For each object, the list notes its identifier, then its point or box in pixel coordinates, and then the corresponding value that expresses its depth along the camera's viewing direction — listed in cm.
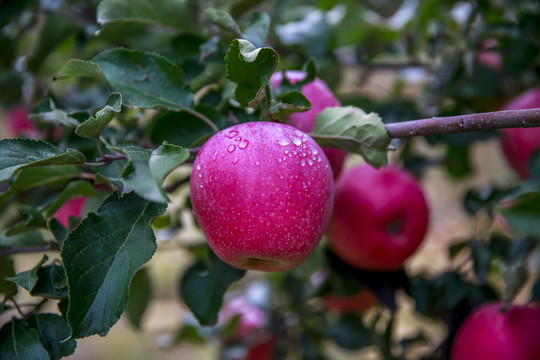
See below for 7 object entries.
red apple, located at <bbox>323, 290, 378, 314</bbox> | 124
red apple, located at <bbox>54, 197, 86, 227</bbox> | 89
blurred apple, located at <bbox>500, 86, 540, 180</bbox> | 92
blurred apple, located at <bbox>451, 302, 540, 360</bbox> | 73
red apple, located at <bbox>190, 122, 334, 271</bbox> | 47
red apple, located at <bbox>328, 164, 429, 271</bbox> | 84
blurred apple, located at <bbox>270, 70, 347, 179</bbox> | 62
